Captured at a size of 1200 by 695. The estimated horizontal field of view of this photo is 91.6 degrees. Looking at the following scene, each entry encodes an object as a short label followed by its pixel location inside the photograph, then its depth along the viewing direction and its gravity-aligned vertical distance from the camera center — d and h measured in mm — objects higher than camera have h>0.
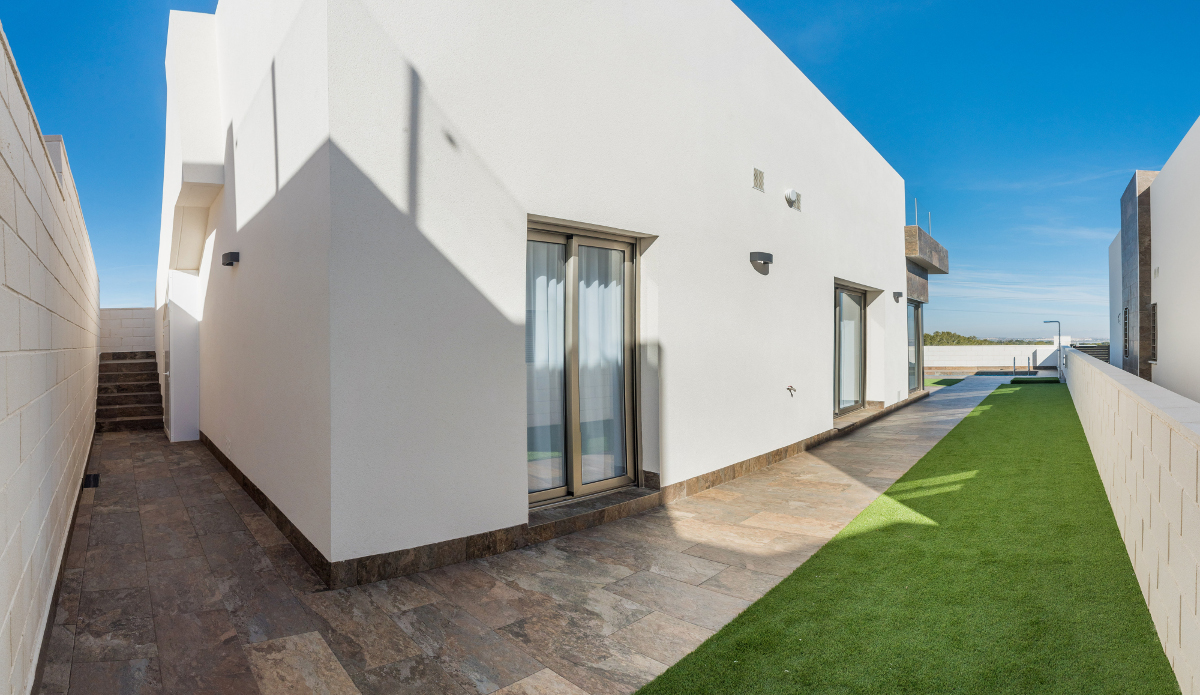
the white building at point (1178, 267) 8461 +1183
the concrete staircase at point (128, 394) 8656 -753
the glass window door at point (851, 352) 8672 -153
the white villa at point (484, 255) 2912 +593
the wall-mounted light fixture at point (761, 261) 5391 +762
